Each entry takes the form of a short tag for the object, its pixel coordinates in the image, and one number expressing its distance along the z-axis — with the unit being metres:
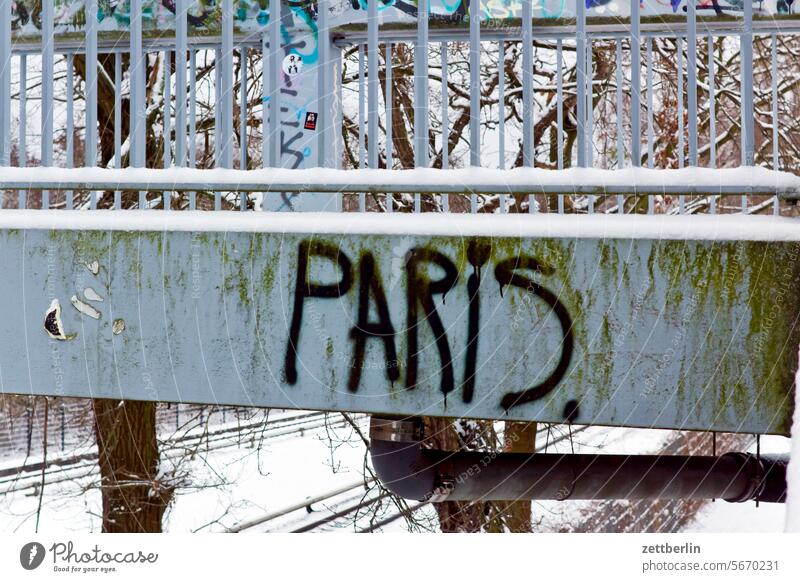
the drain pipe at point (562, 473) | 3.62
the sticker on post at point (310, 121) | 4.73
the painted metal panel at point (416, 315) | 2.43
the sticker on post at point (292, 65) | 4.89
